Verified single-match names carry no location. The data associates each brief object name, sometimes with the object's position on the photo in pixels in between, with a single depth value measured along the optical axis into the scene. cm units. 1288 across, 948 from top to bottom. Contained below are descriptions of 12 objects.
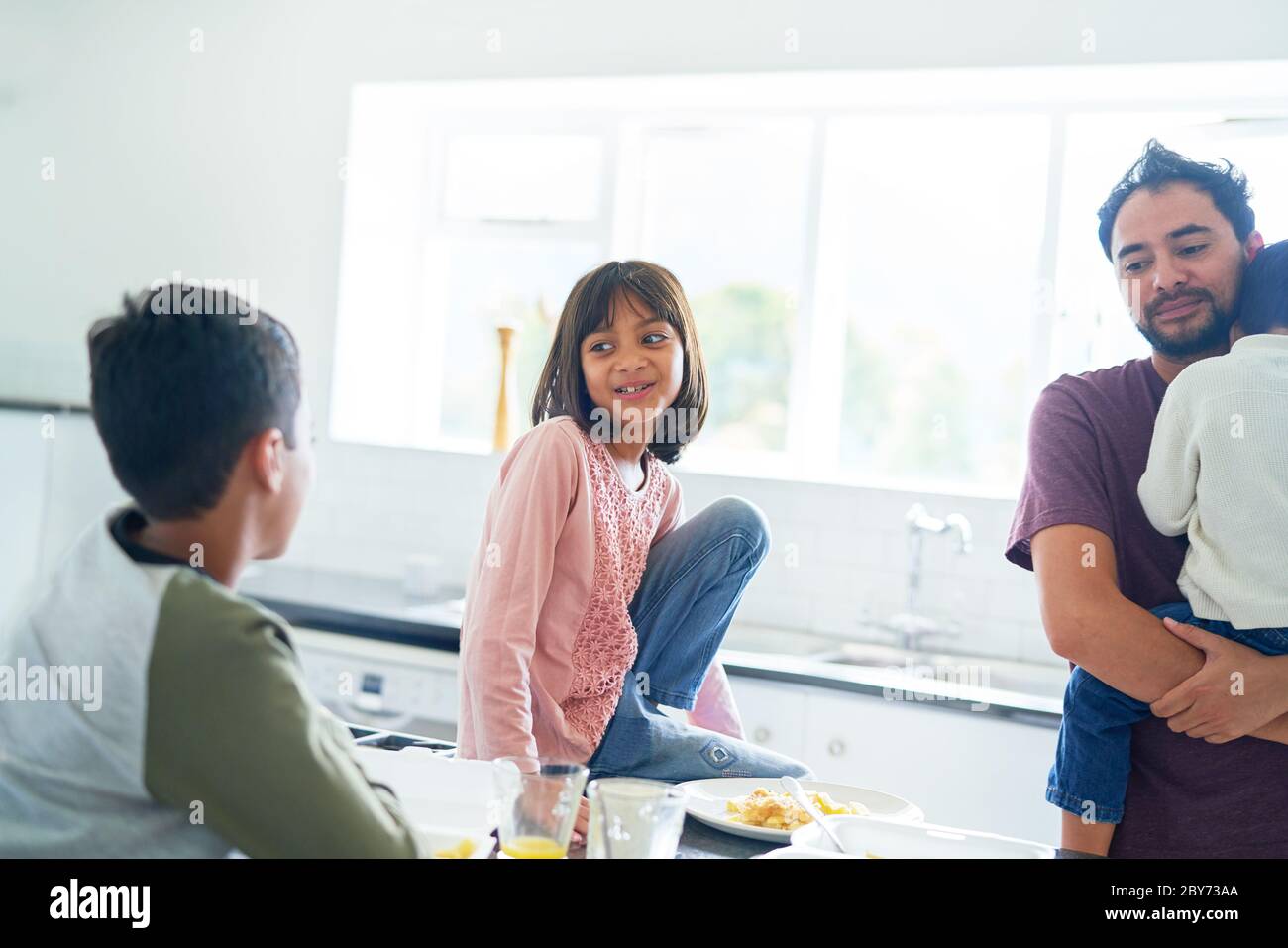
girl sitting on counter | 145
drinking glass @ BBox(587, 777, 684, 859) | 89
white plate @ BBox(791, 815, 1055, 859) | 109
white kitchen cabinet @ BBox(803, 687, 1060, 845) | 226
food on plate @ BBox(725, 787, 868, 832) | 121
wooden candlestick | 347
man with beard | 139
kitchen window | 301
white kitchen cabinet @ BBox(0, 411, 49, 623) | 364
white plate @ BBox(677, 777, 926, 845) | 122
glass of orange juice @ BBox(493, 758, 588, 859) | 92
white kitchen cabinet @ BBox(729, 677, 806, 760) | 245
